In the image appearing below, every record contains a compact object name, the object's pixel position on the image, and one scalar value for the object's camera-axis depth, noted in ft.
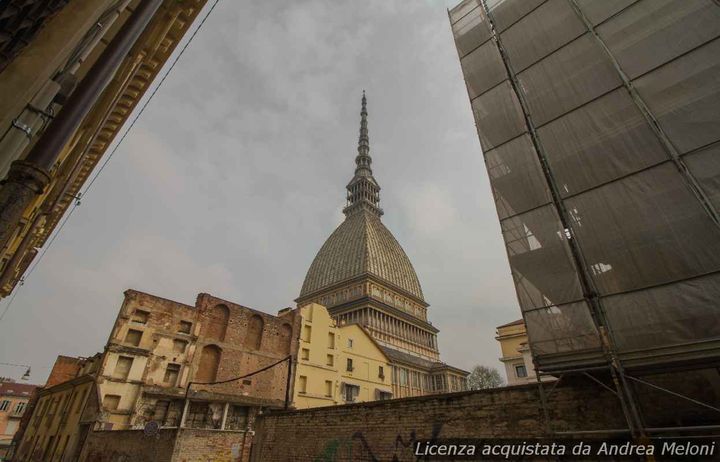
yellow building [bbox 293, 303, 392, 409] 103.55
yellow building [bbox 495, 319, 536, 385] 110.08
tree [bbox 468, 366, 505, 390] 218.20
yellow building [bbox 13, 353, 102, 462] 73.72
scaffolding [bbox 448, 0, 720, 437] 25.72
